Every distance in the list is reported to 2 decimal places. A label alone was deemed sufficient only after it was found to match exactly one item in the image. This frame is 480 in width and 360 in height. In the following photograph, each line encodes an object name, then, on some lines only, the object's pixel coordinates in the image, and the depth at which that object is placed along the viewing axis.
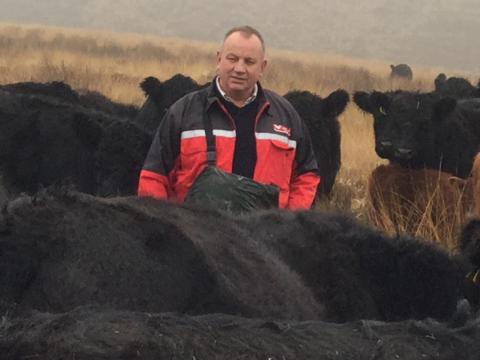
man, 5.88
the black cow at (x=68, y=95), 12.57
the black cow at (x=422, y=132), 10.95
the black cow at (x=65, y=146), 8.35
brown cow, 7.83
